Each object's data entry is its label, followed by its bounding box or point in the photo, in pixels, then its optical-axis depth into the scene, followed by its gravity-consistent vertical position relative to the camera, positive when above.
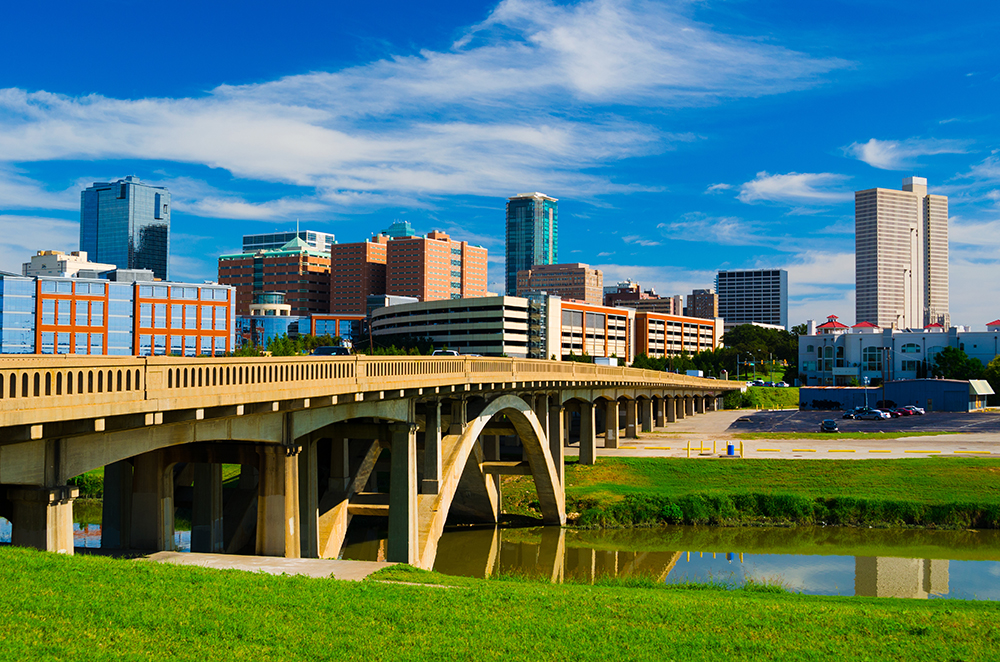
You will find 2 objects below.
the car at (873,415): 91.12 -6.14
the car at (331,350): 66.14 +0.70
